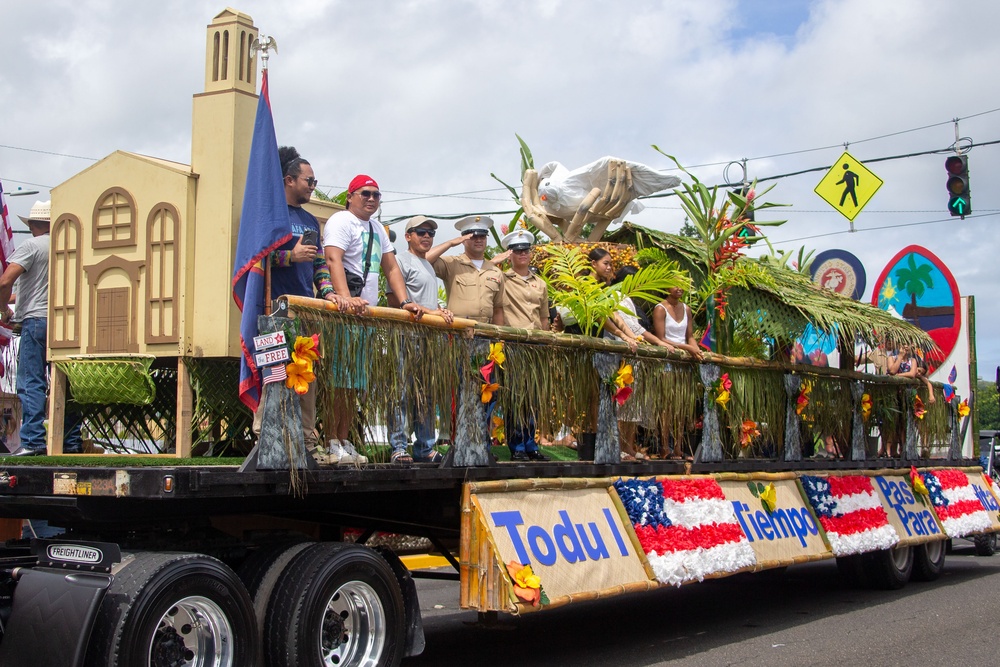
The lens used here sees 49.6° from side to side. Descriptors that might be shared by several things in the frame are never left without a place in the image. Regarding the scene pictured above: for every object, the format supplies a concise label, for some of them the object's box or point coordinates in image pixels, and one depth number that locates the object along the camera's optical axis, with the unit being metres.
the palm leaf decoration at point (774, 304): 9.02
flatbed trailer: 4.73
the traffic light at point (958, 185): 14.34
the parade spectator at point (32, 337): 7.08
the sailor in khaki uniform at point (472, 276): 7.77
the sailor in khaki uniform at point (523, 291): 8.02
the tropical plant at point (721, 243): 9.24
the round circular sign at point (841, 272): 12.94
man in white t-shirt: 6.27
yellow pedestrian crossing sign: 14.74
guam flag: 5.64
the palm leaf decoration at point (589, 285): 8.11
